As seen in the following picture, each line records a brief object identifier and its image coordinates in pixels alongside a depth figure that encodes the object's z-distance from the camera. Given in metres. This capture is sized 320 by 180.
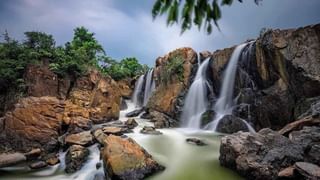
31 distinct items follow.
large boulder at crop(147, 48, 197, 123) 13.04
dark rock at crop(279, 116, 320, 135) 6.17
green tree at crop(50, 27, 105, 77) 11.24
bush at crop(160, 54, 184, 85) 13.88
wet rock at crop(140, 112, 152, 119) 13.15
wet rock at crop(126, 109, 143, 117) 13.75
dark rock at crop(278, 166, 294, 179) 4.63
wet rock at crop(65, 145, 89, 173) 6.62
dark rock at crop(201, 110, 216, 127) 11.11
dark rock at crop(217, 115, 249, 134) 9.40
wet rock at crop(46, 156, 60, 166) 7.08
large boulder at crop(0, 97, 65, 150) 8.49
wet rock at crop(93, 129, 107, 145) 7.92
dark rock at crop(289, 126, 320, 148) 5.21
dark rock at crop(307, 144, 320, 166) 4.79
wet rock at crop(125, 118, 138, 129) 10.37
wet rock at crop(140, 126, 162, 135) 9.59
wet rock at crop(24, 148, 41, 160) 7.81
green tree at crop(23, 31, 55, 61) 11.86
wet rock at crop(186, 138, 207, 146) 8.15
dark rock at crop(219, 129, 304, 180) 5.05
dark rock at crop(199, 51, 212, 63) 14.36
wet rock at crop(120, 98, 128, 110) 15.28
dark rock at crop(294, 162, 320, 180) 4.23
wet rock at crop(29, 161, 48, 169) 6.89
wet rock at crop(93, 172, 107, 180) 6.01
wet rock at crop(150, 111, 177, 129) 11.33
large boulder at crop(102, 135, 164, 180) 5.48
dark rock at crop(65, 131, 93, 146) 7.94
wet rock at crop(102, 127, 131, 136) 8.72
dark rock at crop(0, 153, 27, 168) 7.13
